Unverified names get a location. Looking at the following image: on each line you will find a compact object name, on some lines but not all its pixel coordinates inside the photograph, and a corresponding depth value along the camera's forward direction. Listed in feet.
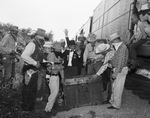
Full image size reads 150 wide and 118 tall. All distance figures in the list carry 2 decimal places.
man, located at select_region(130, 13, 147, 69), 13.65
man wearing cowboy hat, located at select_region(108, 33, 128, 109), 12.84
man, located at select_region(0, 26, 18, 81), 16.90
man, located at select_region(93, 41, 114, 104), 13.68
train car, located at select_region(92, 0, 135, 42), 17.24
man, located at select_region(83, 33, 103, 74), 17.58
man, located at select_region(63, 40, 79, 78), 20.43
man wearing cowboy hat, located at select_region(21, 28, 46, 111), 11.99
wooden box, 14.30
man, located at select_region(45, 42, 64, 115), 13.43
